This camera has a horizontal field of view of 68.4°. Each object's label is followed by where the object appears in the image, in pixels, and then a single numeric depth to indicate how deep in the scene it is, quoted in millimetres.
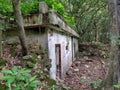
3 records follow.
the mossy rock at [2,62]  1775
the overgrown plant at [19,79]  977
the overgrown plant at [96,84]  2275
